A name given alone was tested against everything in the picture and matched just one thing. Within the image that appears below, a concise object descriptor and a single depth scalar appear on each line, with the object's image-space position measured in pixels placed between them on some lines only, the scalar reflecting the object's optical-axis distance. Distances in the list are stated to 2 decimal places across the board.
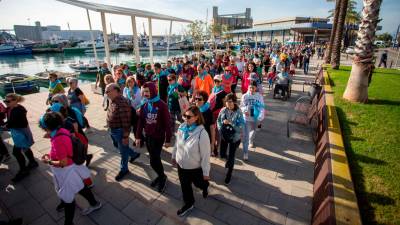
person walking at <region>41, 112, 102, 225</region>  2.77
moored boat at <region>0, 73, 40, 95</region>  19.01
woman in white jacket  2.95
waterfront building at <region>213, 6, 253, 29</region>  150.62
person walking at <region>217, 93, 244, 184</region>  3.93
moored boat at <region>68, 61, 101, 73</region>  27.53
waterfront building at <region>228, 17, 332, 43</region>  47.94
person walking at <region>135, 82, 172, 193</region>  3.66
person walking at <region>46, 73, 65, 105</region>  5.88
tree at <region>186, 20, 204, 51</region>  28.19
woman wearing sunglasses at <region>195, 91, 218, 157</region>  4.01
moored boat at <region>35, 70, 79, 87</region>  21.40
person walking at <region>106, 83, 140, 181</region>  3.86
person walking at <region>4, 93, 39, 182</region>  4.11
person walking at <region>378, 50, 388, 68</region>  18.97
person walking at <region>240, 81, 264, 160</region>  4.93
